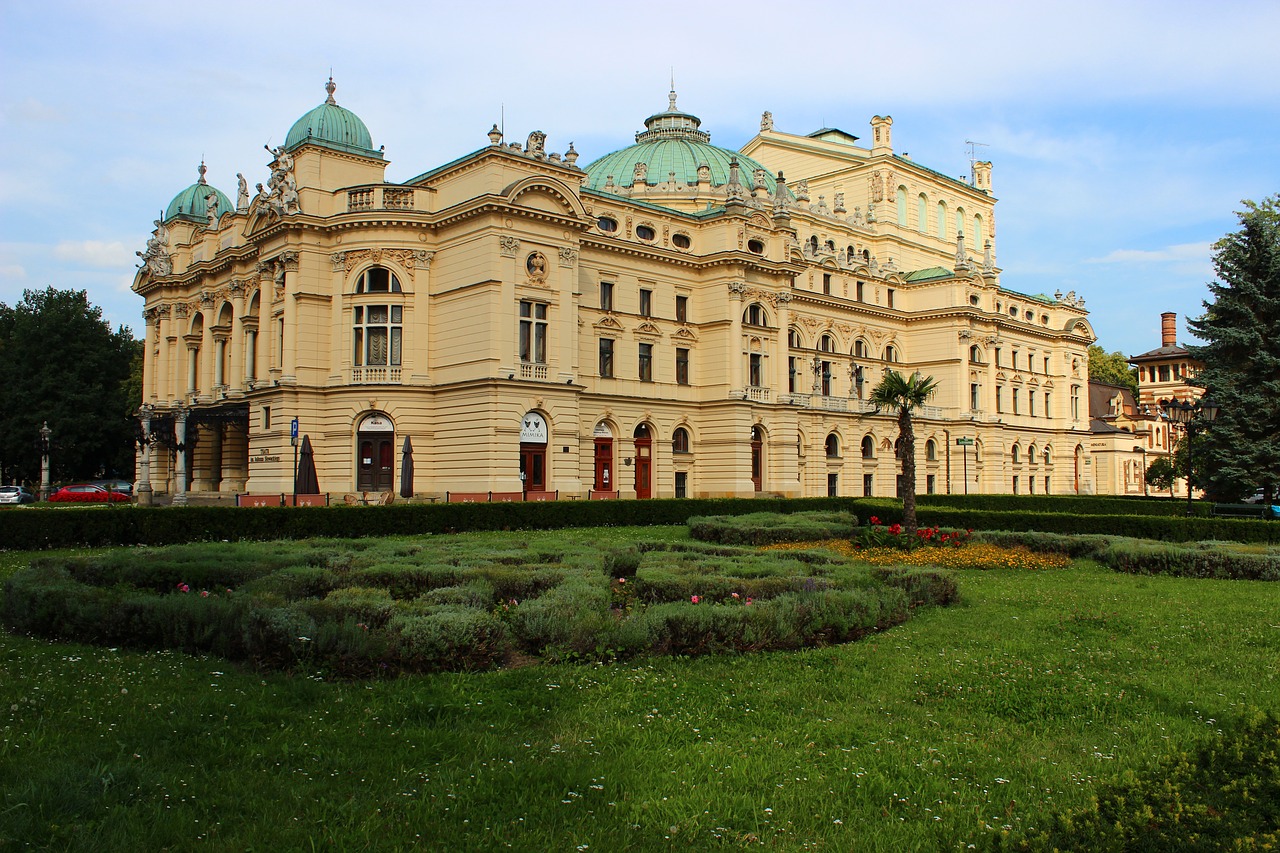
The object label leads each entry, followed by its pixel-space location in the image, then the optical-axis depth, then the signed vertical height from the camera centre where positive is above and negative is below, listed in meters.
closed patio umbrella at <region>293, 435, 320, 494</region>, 39.25 +0.04
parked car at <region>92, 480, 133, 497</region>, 61.33 -0.48
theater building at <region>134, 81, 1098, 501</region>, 43.66 +8.96
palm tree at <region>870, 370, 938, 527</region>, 27.73 +2.63
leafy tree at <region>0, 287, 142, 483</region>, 68.94 +6.84
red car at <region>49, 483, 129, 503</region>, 50.72 -0.96
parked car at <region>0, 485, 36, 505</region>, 52.73 -0.97
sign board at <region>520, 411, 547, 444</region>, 43.12 +2.33
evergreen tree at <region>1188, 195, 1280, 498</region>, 38.88 +5.21
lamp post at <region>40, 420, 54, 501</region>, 58.91 +1.29
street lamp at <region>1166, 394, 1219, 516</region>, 36.36 +2.65
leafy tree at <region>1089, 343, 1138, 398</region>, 105.34 +12.30
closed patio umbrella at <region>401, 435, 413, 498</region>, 40.94 +0.26
